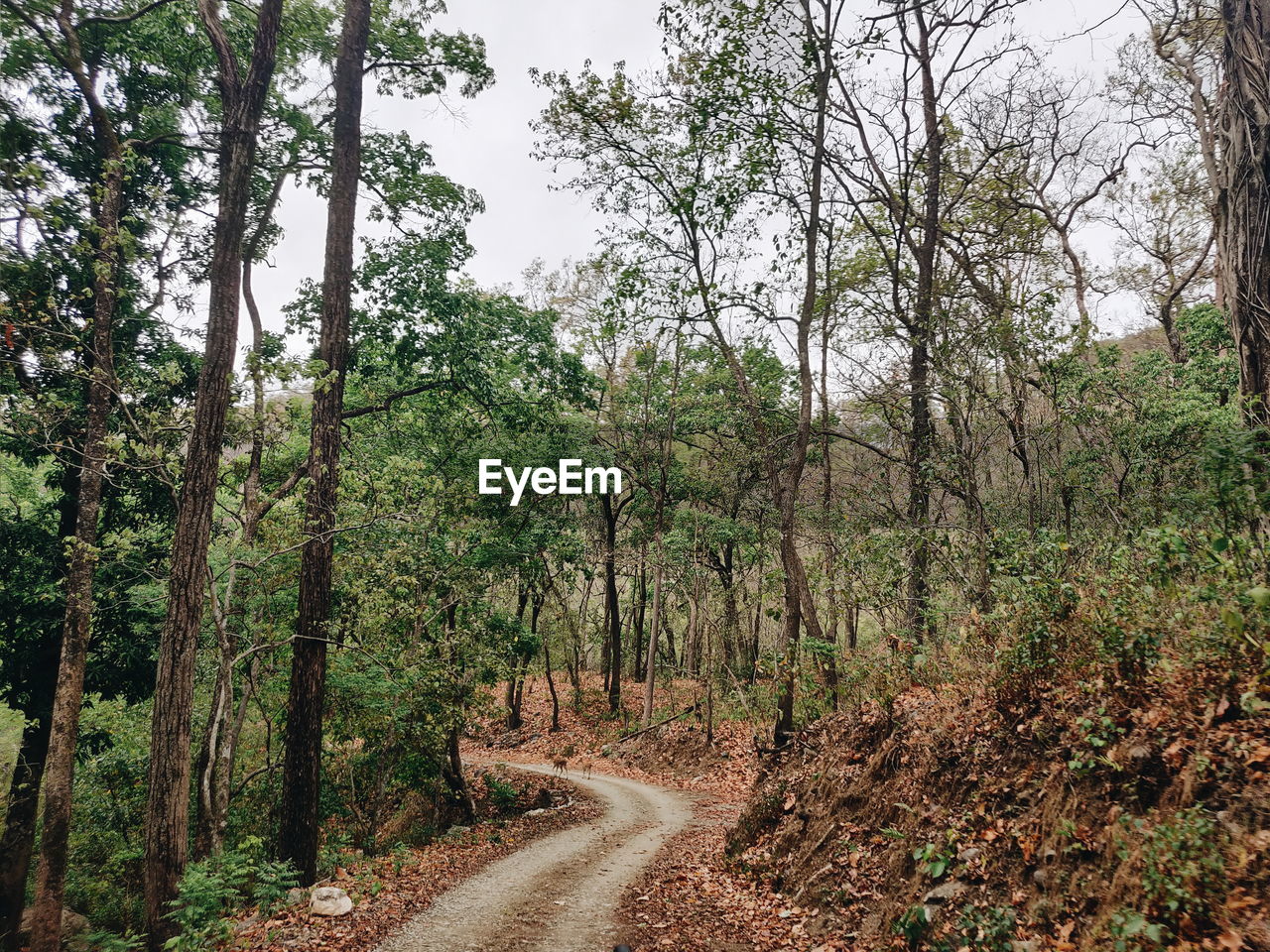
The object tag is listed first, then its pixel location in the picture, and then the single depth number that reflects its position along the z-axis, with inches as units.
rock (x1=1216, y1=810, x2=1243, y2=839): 140.5
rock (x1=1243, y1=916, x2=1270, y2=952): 121.4
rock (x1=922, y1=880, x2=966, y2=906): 199.2
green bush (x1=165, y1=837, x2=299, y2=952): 252.4
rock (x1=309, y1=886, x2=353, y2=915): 296.2
